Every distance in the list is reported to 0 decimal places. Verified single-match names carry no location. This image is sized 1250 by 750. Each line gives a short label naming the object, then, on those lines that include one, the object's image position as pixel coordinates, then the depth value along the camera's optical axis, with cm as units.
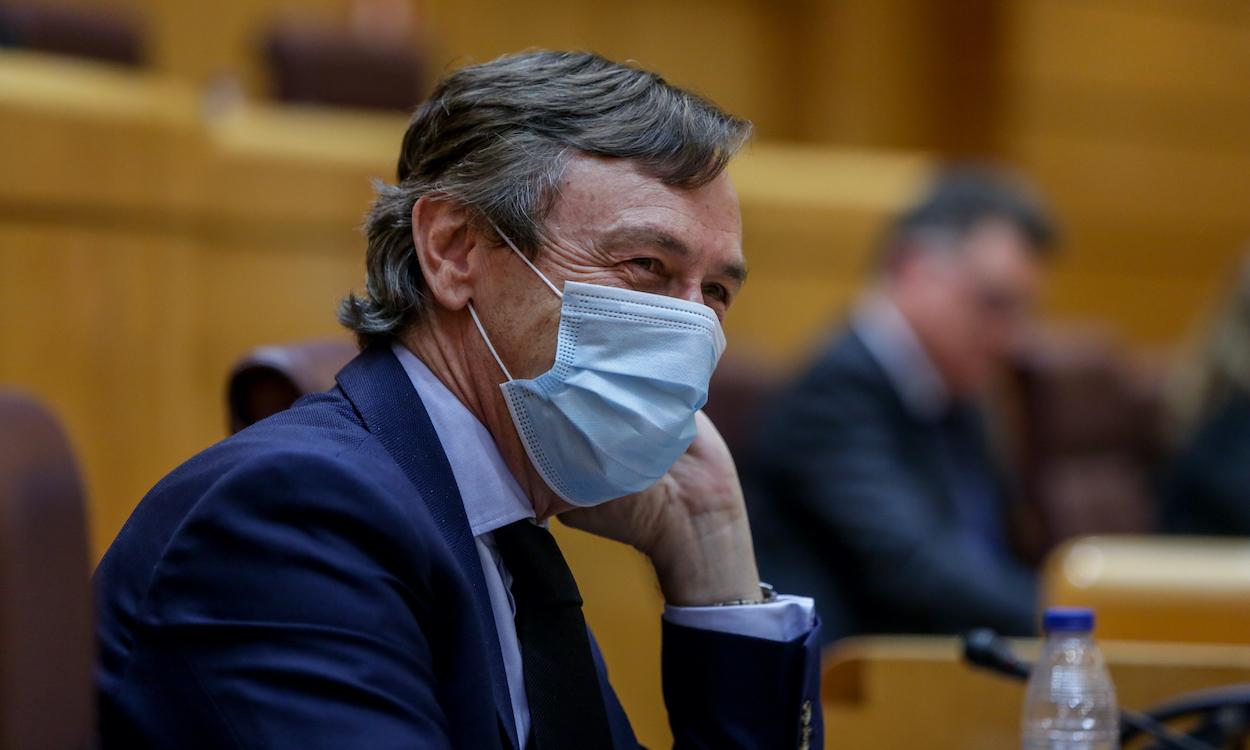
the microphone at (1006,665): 456
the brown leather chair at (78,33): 761
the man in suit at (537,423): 427
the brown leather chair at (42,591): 405
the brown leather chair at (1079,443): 739
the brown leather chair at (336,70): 875
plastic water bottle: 452
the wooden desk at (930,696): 483
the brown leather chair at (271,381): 455
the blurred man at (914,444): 604
